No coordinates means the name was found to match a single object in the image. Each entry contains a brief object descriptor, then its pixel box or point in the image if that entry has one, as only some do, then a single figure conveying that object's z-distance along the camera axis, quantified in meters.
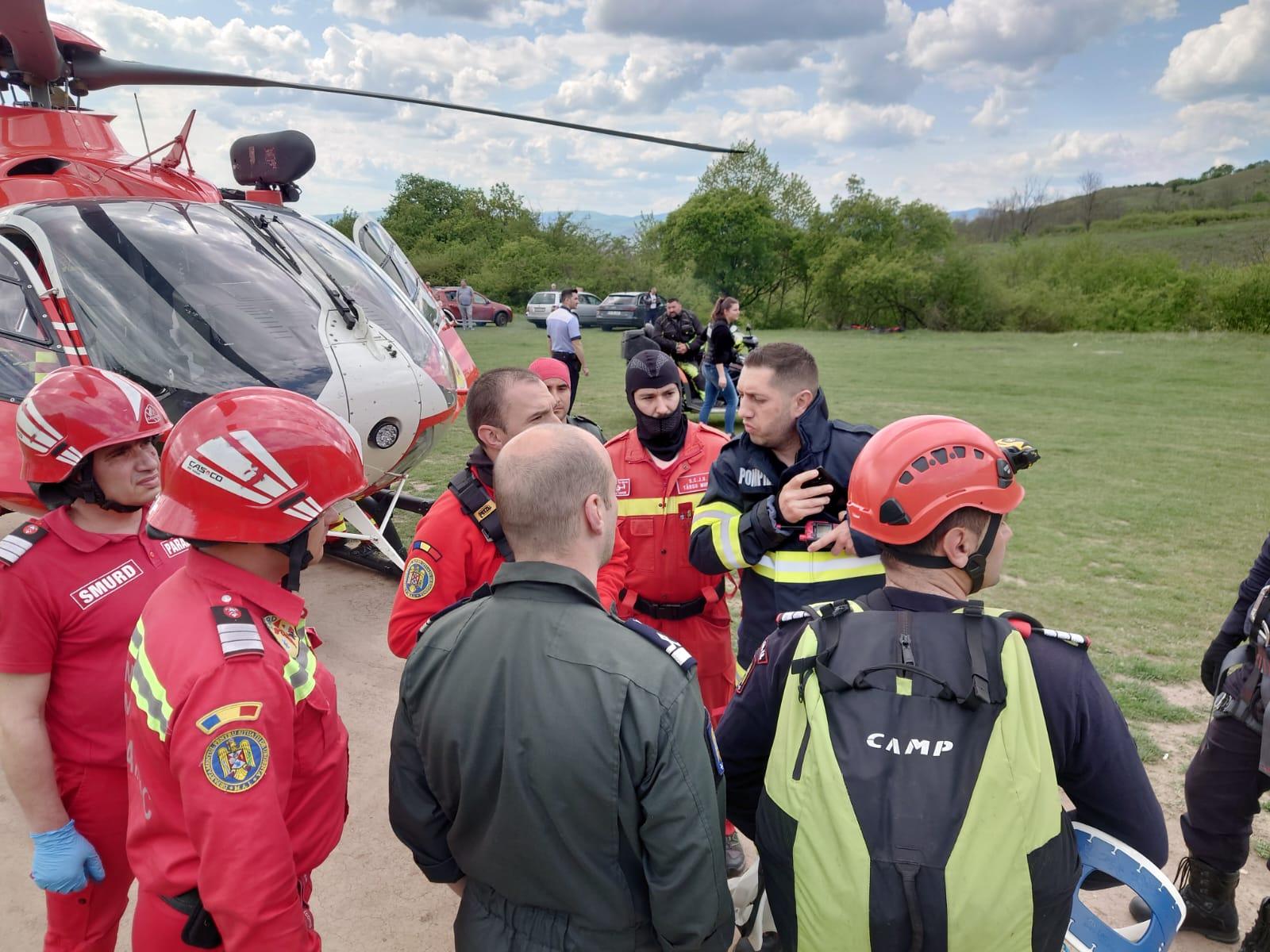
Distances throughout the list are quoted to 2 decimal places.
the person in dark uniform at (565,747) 1.47
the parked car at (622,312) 31.00
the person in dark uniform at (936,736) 1.43
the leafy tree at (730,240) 48.25
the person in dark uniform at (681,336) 11.65
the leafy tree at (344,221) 50.67
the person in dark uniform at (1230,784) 2.73
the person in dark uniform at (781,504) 2.64
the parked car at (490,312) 33.12
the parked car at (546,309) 32.00
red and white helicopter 4.28
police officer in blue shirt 12.38
